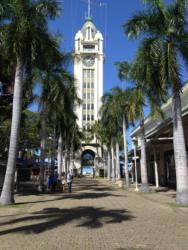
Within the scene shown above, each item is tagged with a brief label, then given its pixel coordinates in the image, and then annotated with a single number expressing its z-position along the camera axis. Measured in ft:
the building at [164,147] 48.70
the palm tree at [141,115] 50.37
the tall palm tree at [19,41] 33.81
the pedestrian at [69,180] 51.67
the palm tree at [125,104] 52.65
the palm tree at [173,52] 32.19
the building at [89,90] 195.62
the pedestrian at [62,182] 56.33
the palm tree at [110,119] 83.02
